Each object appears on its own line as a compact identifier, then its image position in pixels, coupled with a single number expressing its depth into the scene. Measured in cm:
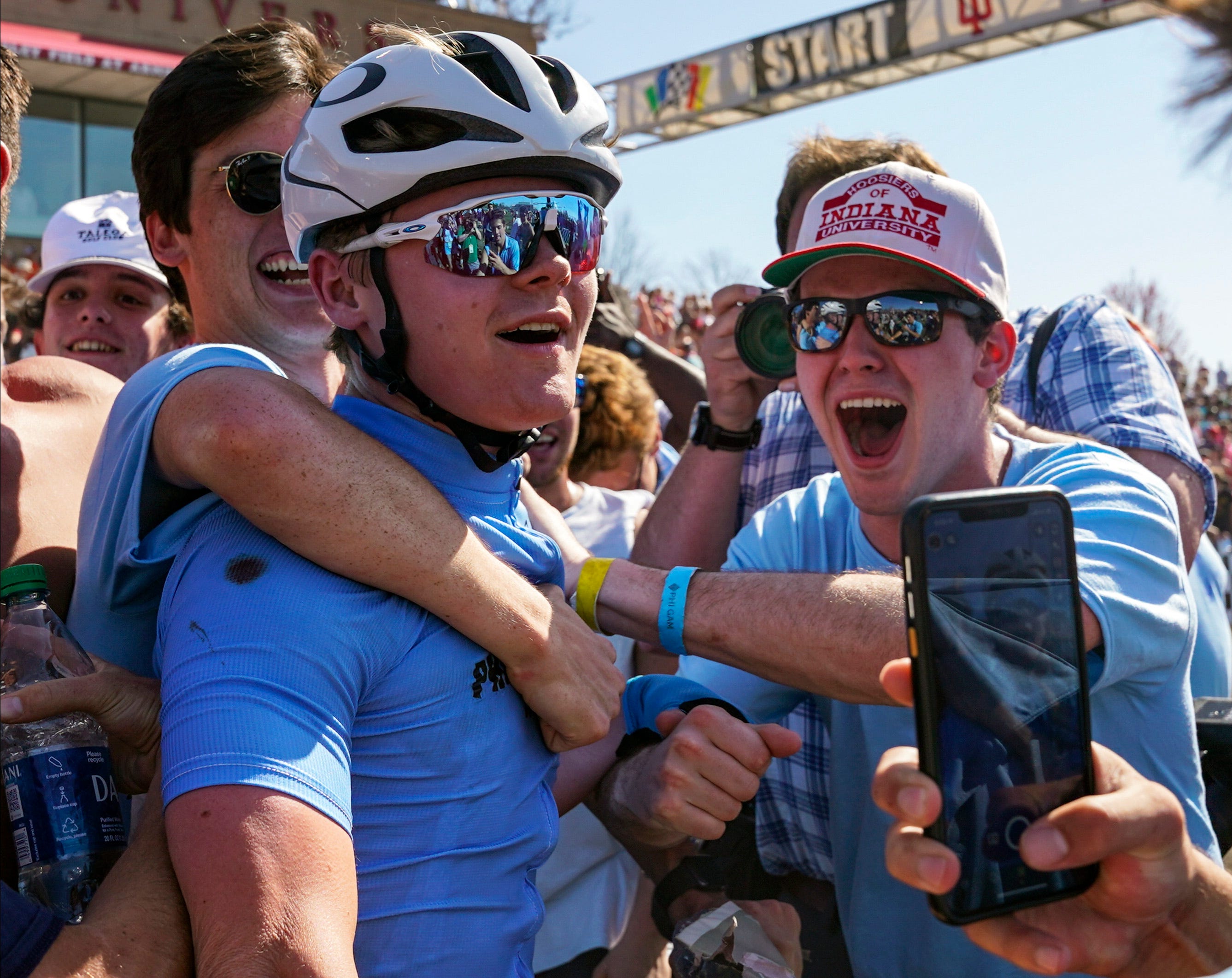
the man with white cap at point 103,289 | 137
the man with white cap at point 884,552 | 75
